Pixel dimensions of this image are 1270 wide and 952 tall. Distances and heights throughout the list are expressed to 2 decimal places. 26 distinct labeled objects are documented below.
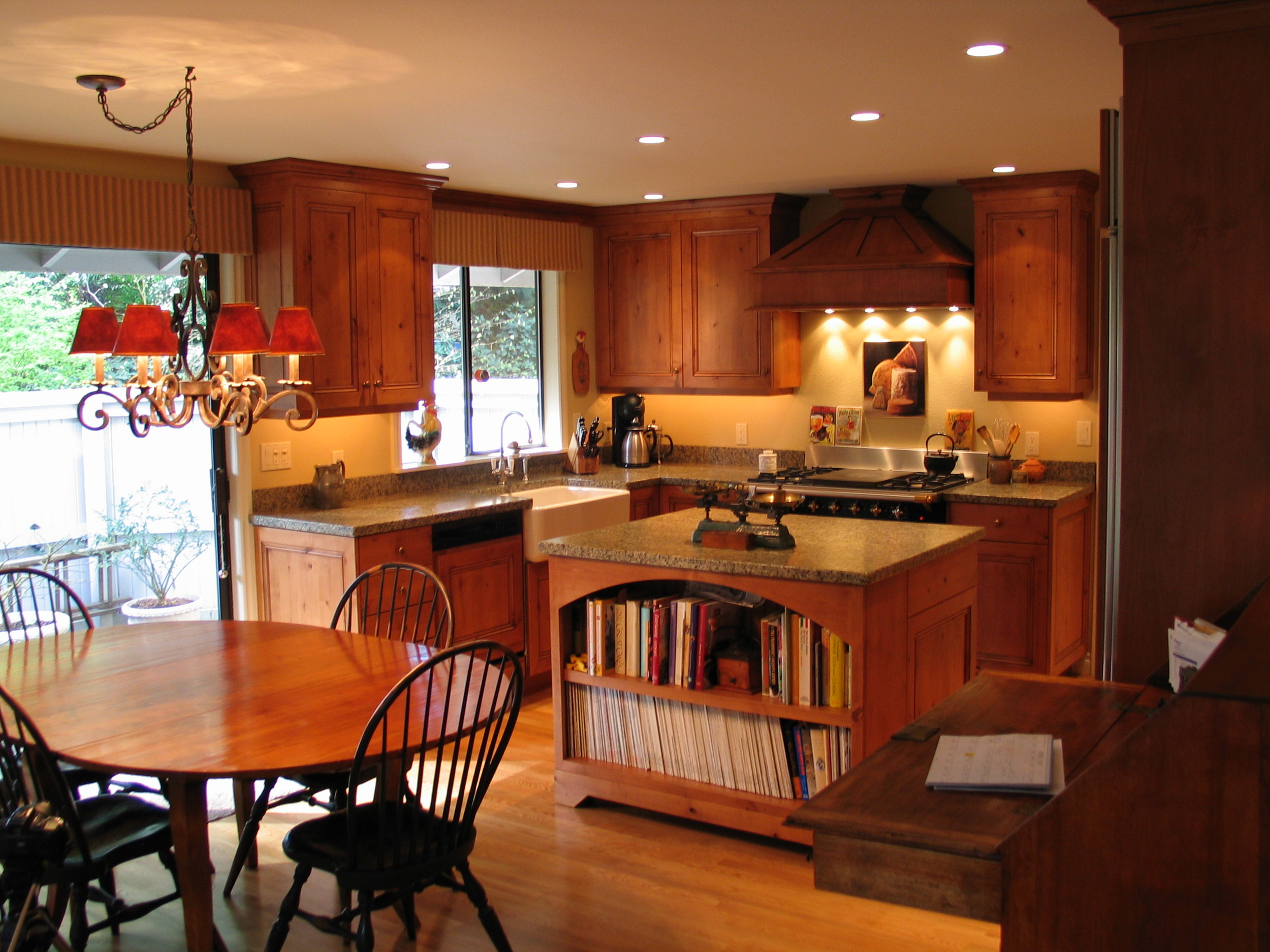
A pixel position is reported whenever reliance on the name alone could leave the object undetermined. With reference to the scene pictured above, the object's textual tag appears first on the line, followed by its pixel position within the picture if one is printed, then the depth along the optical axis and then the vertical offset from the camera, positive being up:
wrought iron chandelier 2.81 +0.13
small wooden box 3.63 -0.87
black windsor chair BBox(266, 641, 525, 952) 2.51 -0.96
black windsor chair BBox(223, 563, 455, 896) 3.13 -0.85
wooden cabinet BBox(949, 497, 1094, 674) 5.12 -0.87
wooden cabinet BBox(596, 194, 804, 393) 6.07 +0.51
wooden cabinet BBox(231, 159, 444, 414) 4.63 +0.54
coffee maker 6.52 -0.18
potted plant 4.61 -0.58
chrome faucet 5.81 -0.35
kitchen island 3.41 -0.73
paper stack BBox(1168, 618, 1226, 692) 2.34 -0.53
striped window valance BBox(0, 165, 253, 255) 4.01 +0.70
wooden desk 1.77 -0.69
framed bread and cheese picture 5.98 +0.07
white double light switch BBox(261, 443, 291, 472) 4.90 -0.24
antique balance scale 3.69 -0.43
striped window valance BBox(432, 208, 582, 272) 5.58 +0.79
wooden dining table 2.48 -0.73
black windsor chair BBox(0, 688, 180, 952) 2.20 -0.99
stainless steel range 5.27 -0.44
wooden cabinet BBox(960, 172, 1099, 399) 5.27 +0.49
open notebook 1.97 -0.67
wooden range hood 5.43 +0.62
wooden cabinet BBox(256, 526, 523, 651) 4.61 -0.73
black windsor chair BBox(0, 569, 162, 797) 3.61 -0.73
